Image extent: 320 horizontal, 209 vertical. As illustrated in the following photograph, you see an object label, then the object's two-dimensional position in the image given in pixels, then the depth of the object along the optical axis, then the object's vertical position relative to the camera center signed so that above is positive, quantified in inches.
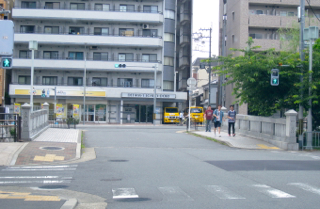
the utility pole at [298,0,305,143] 720.3 +130.1
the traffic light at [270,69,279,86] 683.4 +55.2
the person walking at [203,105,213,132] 954.7 -19.5
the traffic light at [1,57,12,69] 563.5 +63.6
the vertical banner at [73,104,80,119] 1919.3 -25.8
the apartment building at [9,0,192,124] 1920.5 +259.3
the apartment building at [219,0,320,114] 1824.6 +430.3
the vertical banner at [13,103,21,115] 1692.4 -12.5
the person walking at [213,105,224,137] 882.5 -25.0
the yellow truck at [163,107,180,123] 1955.0 -52.2
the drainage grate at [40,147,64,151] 590.5 -69.7
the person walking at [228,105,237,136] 839.1 -21.2
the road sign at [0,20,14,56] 557.9 +100.8
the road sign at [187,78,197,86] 1020.1 +66.1
